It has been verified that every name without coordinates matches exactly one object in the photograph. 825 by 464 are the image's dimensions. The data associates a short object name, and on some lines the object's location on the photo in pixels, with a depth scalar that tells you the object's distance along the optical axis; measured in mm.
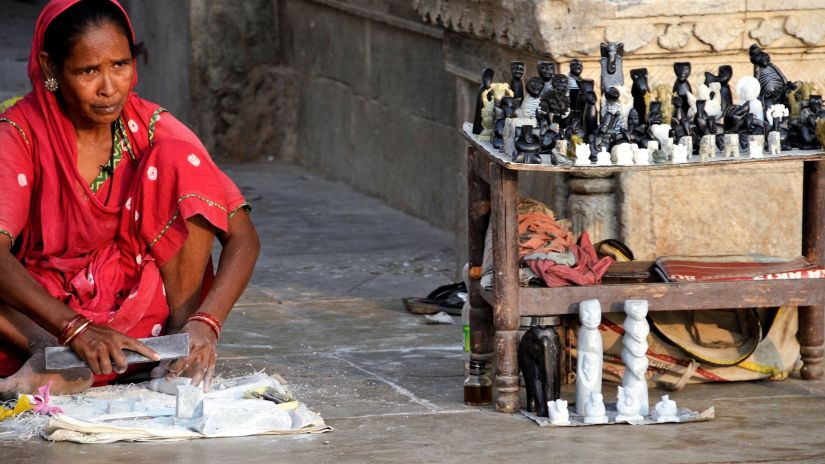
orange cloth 9187
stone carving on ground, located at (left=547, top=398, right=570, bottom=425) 8516
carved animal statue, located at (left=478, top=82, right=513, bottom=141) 9445
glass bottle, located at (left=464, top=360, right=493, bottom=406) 9055
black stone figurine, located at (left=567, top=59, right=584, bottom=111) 9328
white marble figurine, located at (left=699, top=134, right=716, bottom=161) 8734
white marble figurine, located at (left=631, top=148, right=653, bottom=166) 8734
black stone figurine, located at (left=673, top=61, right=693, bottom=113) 9445
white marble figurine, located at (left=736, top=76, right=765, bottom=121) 9227
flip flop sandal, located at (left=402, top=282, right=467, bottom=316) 11875
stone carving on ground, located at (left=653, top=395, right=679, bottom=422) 8547
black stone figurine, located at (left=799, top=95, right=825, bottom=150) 8961
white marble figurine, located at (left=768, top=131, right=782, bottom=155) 8797
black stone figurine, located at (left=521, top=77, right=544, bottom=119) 9109
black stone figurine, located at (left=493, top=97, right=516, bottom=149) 9102
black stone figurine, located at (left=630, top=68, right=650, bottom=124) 9359
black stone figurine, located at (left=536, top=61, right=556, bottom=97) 9227
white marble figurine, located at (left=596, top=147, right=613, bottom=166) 8633
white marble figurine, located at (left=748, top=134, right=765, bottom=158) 8750
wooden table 8727
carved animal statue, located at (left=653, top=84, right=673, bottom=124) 9164
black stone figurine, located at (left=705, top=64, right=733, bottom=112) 9531
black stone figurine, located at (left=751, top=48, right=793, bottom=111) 9414
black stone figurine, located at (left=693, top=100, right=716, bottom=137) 9039
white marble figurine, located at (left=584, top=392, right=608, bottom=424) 8531
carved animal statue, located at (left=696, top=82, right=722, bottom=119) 9508
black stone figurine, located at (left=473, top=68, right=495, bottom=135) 9578
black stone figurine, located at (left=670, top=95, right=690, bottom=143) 8969
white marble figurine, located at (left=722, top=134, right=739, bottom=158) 8734
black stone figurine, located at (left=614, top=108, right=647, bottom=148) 8992
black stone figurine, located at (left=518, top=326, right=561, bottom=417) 8656
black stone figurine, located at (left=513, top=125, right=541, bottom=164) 8523
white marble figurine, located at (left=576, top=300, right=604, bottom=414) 8617
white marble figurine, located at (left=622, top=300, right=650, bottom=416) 8625
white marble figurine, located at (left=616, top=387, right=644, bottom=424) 8562
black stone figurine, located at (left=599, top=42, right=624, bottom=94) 9289
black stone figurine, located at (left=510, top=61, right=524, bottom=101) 9445
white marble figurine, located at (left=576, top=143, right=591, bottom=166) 8586
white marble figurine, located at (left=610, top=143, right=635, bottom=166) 8695
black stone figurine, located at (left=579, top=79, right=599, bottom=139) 9000
